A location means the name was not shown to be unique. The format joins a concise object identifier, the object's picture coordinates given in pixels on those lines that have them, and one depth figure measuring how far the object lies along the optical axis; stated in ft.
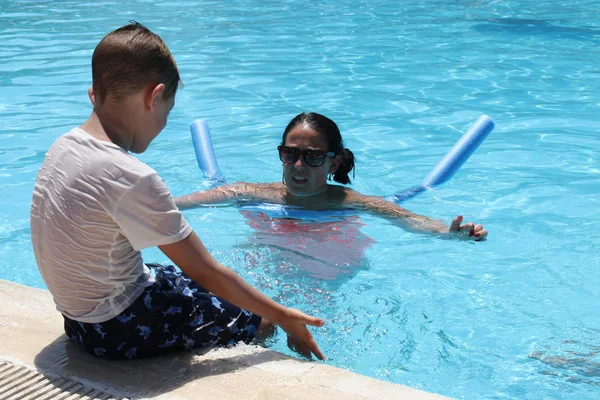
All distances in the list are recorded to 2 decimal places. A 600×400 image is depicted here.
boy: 6.96
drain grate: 7.11
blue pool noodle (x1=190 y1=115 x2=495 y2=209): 15.81
